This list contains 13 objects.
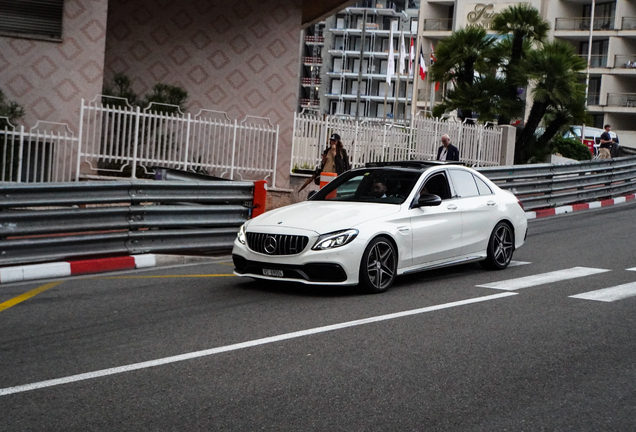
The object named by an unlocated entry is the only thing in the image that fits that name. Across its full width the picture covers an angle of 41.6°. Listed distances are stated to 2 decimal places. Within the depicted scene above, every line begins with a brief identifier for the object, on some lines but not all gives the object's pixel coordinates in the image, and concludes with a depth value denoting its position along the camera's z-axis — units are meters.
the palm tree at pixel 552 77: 28.66
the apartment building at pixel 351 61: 111.44
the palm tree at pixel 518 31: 30.25
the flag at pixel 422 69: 49.86
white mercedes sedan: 8.99
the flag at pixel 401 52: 54.71
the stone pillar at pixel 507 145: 25.80
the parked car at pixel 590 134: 46.41
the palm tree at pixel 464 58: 30.64
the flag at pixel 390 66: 57.19
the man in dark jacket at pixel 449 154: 19.41
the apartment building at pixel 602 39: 60.28
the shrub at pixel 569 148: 33.53
